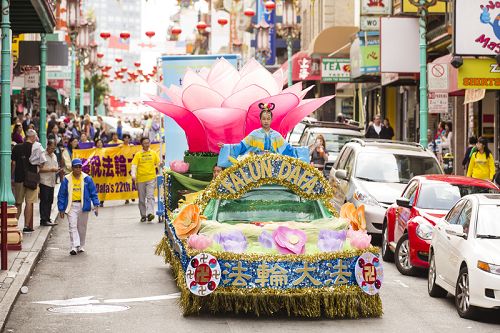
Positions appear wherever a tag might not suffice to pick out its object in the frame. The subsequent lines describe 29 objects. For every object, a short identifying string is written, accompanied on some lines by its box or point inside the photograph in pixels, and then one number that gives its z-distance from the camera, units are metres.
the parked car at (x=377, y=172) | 18.92
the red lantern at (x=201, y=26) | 54.54
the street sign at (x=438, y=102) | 25.66
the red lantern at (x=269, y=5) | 50.42
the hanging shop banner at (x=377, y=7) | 36.97
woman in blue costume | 13.63
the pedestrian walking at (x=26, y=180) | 20.91
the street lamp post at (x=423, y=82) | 25.70
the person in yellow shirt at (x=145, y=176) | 24.34
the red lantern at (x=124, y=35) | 58.22
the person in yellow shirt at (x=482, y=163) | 24.50
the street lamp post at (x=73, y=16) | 35.62
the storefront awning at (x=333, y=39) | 49.34
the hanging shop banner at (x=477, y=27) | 23.95
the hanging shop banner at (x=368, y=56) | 37.25
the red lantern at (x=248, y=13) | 58.83
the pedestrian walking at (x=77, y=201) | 18.08
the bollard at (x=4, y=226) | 14.28
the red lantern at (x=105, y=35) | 57.47
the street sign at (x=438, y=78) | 25.33
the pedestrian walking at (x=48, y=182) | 22.02
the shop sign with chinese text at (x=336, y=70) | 45.09
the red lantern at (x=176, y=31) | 57.09
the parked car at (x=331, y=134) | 28.38
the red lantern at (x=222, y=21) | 62.16
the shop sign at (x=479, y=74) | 24.39
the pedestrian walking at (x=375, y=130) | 31.60
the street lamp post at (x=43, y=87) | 26.59
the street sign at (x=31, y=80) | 27.94
